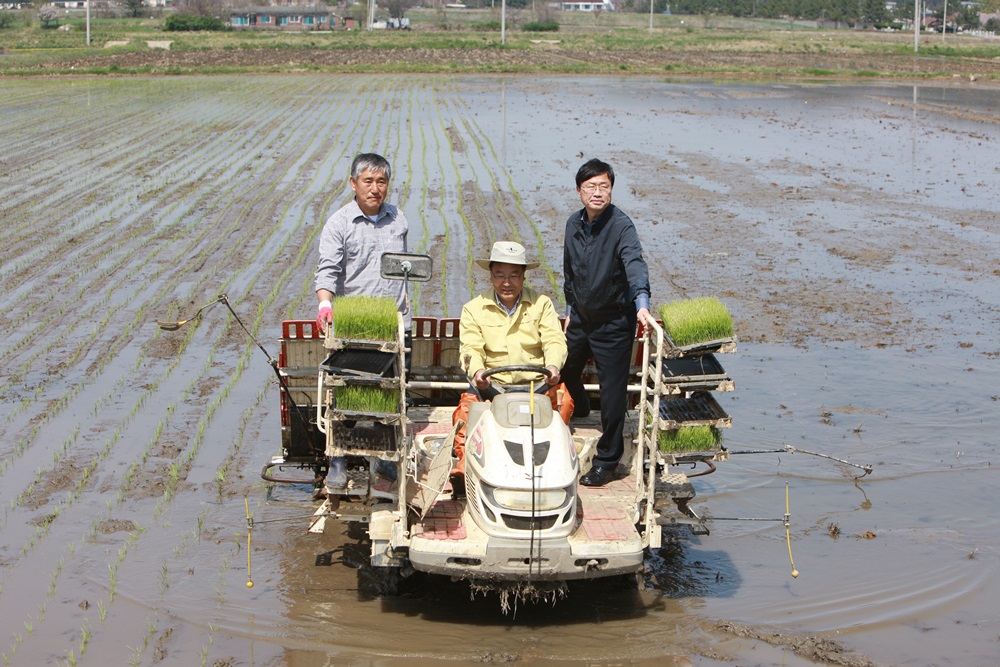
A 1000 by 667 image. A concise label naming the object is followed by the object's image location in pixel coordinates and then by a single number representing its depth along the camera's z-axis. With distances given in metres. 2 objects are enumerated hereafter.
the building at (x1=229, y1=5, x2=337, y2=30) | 110.06
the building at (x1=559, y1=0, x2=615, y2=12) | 164.59
